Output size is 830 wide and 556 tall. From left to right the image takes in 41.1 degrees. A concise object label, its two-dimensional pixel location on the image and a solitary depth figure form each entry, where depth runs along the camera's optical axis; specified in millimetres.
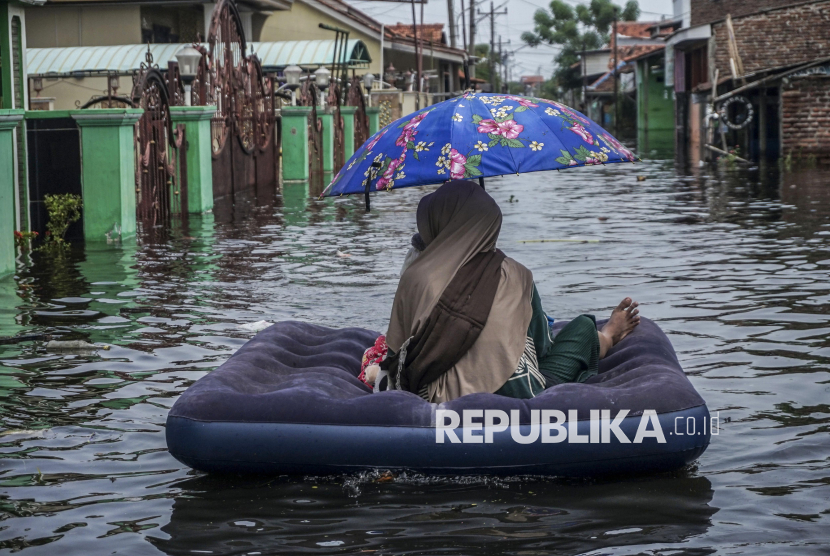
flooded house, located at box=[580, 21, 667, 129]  68188
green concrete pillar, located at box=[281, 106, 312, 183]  24750
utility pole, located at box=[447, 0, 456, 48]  59375
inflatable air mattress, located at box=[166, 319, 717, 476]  4641
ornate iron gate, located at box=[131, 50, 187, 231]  14625
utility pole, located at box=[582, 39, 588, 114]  79425
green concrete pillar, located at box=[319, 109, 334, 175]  27203
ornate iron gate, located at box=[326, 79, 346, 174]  28250
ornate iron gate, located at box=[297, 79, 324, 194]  25312
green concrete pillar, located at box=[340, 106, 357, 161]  29328
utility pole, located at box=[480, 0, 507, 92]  84250
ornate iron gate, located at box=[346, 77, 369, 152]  31097
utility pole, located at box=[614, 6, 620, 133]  66656
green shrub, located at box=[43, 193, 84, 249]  12773
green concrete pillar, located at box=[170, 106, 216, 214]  16812
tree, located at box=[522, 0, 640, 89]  92750
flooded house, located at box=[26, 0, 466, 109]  28094
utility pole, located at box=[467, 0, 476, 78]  66688
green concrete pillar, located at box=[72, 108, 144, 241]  12727
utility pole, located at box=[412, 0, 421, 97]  42669
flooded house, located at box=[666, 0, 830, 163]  27969
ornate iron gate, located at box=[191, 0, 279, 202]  19484
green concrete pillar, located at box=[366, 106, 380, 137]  33500
